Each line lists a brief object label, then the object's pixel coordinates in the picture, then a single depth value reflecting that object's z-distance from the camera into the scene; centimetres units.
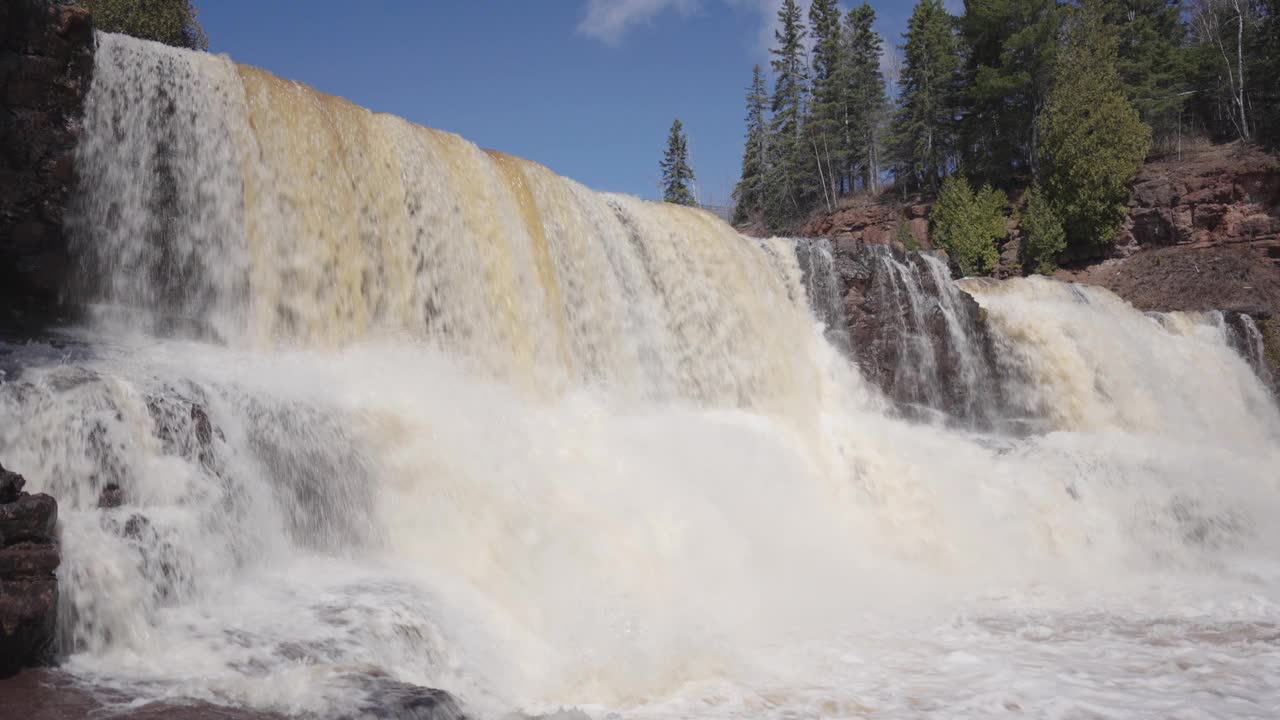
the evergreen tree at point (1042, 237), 2631
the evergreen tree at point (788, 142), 4612
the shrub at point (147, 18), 2023
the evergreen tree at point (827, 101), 4375
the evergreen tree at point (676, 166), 5628
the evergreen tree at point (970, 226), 2856
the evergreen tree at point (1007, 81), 3134
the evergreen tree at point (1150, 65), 3216
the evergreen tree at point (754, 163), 5116
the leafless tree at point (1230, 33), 3025
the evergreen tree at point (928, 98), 3644
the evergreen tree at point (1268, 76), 2675
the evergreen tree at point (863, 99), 4353
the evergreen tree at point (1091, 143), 2591
